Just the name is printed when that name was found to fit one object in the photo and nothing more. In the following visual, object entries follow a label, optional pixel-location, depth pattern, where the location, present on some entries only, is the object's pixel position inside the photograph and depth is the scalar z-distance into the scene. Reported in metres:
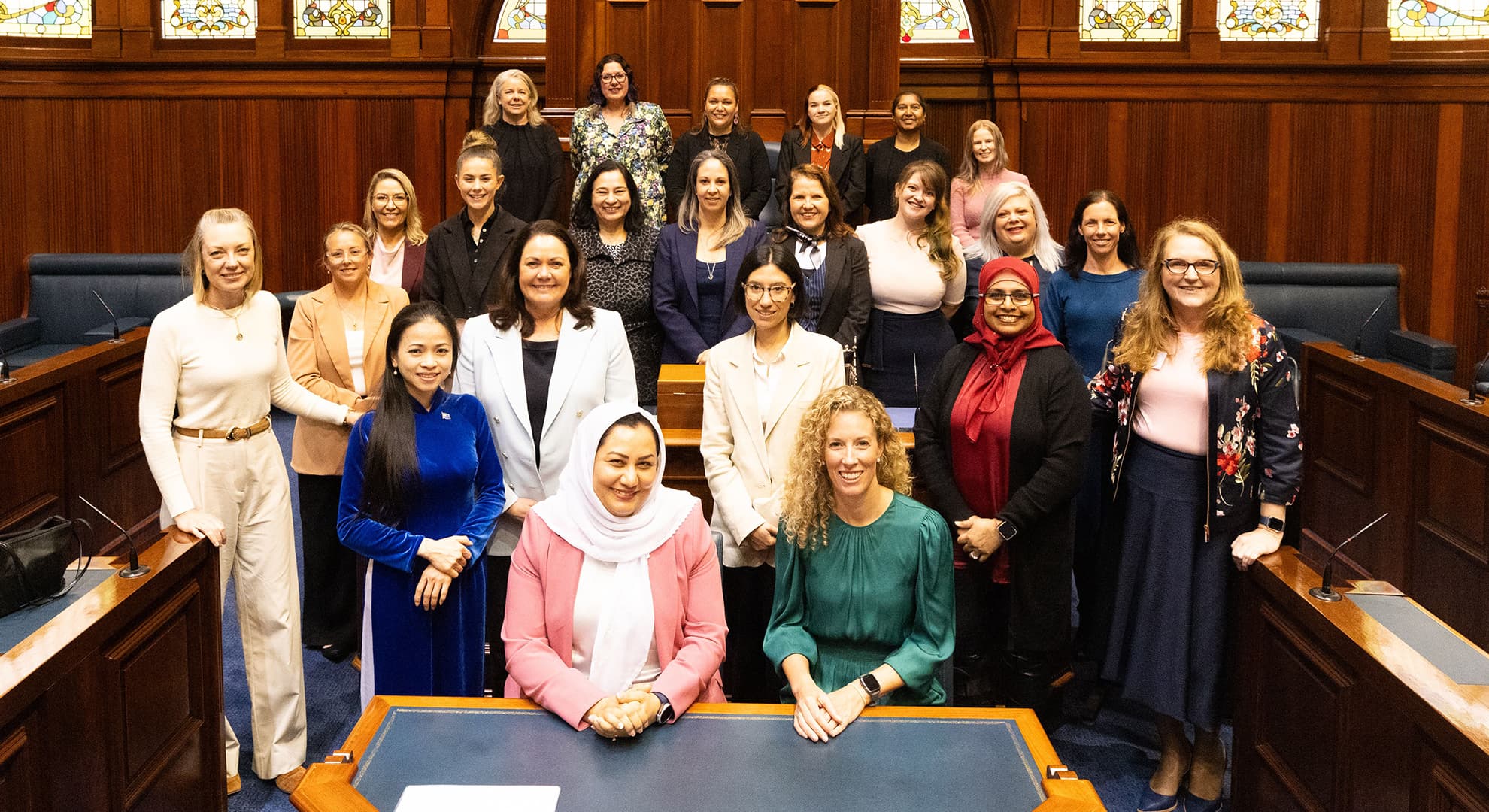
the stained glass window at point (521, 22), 7.66
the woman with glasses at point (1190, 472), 2.89
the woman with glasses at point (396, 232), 4.07
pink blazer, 2.37
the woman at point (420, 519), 2.78
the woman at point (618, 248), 3.87
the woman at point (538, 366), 3.12
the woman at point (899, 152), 5.26
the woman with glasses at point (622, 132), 4.88
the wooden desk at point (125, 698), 2.08
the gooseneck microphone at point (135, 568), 2.48
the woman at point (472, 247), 3.89
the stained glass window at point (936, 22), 7.56
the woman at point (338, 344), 3.54
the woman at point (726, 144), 5.02
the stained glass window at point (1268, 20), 7.23
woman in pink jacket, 2.42
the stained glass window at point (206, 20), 7.56
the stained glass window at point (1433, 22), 7.09
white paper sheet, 1.85
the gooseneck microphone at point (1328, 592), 2.49
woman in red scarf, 3.04
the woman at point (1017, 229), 4.02
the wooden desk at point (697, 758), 1.90
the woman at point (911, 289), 3.94
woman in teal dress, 2.51
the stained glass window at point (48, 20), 7.47
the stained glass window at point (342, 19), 7.51
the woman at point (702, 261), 3.89
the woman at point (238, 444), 2.91
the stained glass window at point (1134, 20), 7.30
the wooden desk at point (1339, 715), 2.01
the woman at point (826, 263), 3.85
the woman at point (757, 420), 3.05
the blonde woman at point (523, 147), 5.08
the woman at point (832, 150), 5.18
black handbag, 2.32
